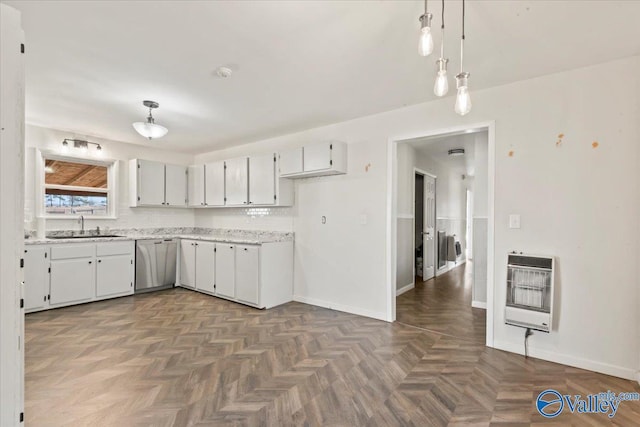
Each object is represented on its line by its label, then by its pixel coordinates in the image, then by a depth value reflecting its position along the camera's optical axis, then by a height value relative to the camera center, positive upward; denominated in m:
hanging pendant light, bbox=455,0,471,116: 1.70 +0.63
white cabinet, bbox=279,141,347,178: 4.02 +0.70
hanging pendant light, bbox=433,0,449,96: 1.64 +0.69
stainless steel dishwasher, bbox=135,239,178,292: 5.08 -0.88
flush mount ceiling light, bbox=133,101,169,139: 3.38 +0.91
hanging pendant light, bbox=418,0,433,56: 1.48 +0.84
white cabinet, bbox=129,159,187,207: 5.39 +0.50
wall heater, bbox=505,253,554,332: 2.71 -0.69
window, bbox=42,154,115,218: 4.77 +0.38
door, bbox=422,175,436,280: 6.09 -0.32
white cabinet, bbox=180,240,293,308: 4.29 -0.88
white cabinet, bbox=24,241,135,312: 4.04 -0.87
